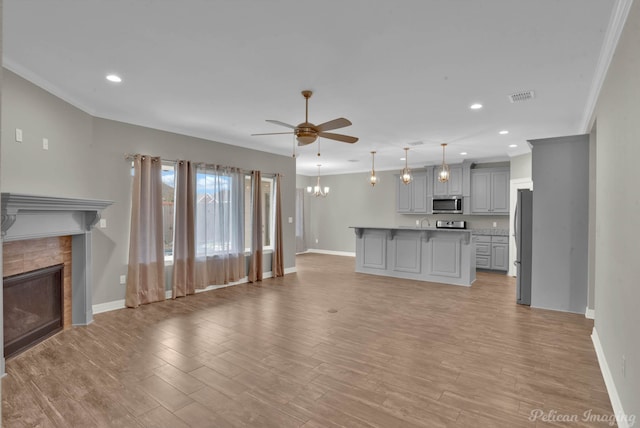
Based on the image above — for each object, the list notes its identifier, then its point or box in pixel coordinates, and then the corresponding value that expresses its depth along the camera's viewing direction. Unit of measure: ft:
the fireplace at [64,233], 10.38
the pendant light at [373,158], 24.72
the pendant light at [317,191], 27.33
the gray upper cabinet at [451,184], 28.30
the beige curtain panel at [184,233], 18.30
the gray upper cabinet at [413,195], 30.30
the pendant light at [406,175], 23.50
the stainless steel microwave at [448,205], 28.19
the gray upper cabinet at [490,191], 26.25
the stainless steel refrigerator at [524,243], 17.15
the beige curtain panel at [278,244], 23.75
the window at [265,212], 22.44
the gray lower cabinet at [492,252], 25.81
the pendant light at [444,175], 22.44
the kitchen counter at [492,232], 26.12
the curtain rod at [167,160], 16.53
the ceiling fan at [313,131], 11.93
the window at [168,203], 18.49
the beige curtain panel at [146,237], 16.47
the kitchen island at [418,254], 21.40
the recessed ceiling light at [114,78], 11.83
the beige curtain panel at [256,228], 22.26
